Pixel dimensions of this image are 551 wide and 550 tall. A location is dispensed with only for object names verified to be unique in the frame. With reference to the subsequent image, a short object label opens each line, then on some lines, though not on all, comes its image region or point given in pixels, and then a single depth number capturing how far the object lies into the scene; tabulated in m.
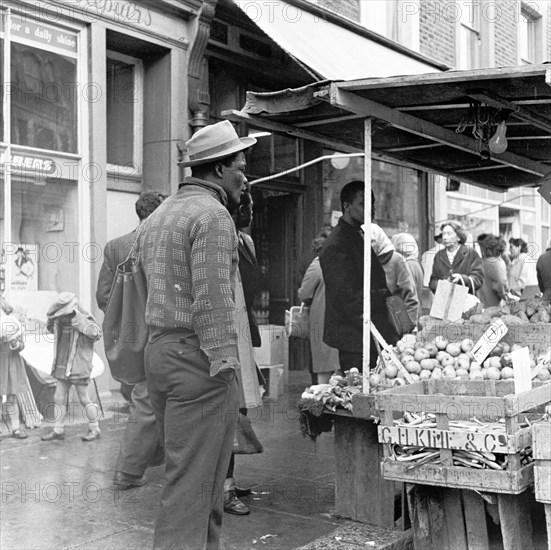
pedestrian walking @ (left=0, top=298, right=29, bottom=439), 7.15
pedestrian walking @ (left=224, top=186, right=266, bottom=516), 5.08
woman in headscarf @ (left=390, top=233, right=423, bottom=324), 9.98
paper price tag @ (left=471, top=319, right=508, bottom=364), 5.18
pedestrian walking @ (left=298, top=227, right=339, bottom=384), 8.69
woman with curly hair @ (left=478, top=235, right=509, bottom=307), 10.00
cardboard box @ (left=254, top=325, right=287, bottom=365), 9.59
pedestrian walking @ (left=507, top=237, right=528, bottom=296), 13.48
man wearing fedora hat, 3.58
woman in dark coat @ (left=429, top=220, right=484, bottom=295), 9.41
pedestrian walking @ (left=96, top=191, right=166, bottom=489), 5.49
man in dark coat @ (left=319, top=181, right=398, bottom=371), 5.84
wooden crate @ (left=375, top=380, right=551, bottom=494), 3.95
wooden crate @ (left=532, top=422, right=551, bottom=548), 3.87
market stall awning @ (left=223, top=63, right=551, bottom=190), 4.77
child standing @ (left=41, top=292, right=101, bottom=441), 7.09
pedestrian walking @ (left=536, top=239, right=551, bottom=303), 9.25
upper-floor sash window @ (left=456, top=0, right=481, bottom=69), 15.19
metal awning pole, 5.15
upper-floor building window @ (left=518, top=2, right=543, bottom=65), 17.88
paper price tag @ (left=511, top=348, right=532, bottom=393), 4.27
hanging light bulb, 5.67
